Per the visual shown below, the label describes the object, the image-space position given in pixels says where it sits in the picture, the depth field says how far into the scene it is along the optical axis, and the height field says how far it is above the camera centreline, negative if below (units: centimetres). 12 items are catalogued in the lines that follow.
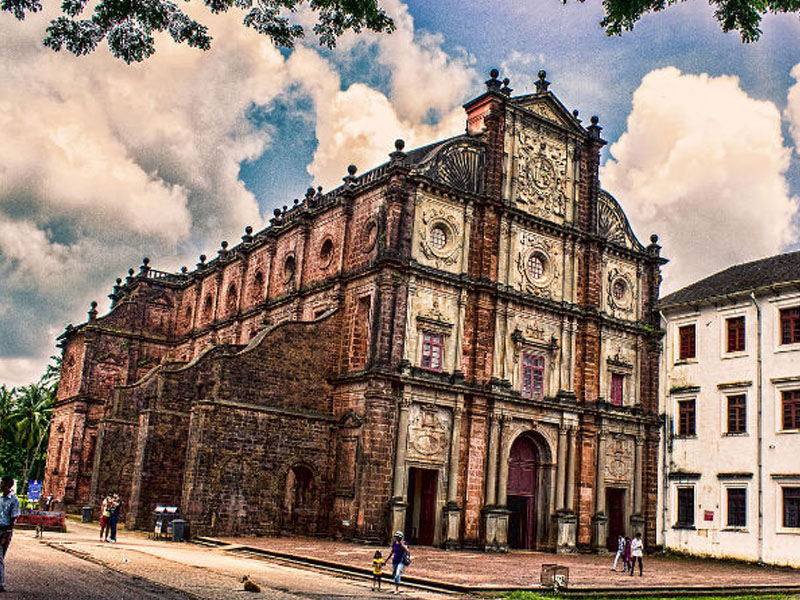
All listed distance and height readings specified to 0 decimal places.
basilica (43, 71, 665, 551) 2822 +429
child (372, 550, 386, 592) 1744 -155
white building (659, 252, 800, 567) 3141 +391
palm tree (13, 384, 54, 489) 6184 +267
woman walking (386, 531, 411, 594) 1736 -134
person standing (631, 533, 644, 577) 2339 -102
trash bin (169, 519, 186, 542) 2623 -167
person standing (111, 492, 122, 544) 2431 -118
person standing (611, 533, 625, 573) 2495 -111
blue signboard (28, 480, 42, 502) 3347 -113
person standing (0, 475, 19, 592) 1248 -74
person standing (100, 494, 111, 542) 2503 -142
